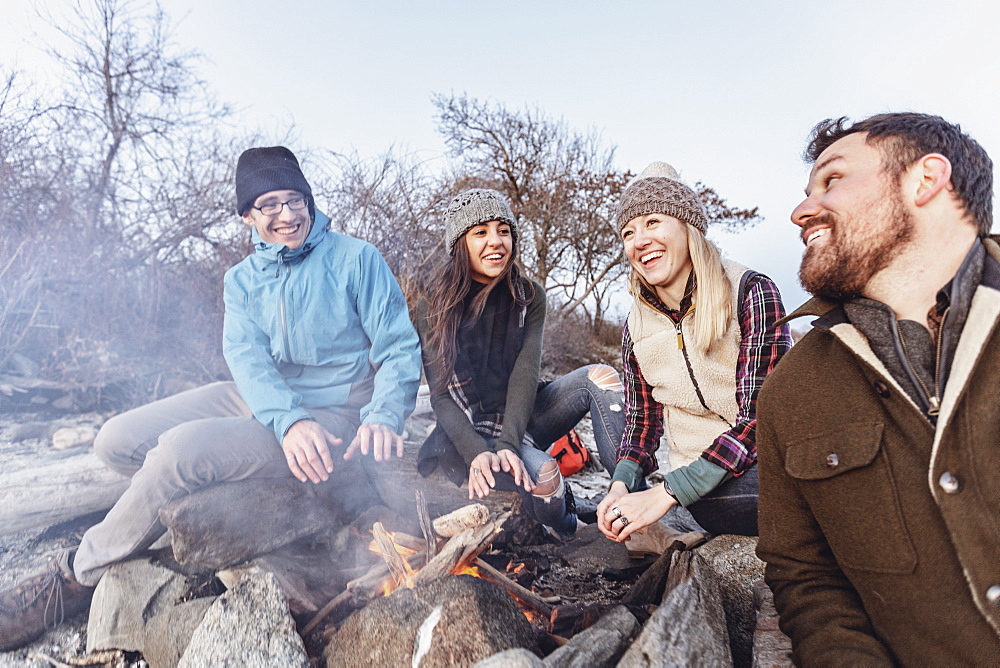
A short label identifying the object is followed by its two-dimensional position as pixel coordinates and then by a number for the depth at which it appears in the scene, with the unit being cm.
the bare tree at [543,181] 1405
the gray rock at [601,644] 148
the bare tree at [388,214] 762
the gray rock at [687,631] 145
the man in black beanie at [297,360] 240
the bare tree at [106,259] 604
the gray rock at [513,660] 141
